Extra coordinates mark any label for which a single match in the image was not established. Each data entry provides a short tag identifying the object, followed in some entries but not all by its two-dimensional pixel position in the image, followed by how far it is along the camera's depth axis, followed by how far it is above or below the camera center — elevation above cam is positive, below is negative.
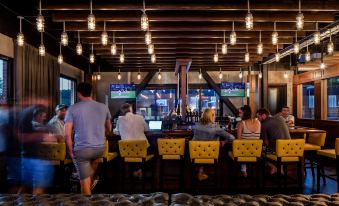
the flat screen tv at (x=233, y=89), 13.28 +0.37
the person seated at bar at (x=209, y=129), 5.76 -0.49
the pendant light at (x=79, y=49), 6.84 +0.99
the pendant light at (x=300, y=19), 4.96 +1.12
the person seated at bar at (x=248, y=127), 5.84 -0.46
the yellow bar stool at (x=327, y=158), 5.50 -0.98
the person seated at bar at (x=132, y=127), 5.93 -0.46
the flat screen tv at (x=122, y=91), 13.28 +0.31
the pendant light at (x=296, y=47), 7.03 +1.03
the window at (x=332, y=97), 11.73 +0.05
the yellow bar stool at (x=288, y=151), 5.53 -0.82
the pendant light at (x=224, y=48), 7.28 +1.05
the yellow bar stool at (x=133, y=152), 5.58 -0.83
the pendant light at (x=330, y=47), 6.30 +0.92
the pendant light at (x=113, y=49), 7.16 +1.02
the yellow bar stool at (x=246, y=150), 5.52 -0.80
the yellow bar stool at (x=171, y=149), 5.63 -0.79
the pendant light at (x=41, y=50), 6.40 +0.89
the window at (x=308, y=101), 13.52 -0.09
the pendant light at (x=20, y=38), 5.63 +0.98
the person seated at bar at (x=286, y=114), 8.16 -0.35
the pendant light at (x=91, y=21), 4.88 +1.08
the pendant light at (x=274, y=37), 6.10 +1.06
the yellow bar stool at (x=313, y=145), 6.78 -0.90
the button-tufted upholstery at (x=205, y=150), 5.49 -0.79
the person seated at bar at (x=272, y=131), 5.88 -0.55
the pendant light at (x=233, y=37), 6.02 +1.05
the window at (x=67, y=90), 11.27 +0.32
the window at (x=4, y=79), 6.65 +0.39
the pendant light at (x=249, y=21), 4.98 +1.10
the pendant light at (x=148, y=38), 6.11 +1.07
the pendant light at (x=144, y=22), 4.92 +1.08
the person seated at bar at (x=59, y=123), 5.58 -0.38
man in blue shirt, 4.01 -0.38
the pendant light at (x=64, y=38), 5.84 +1.01
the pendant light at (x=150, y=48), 7.57 +1.10
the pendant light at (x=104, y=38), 5.94 +1.04
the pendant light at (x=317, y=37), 6.08 +1.06
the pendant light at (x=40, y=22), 5.00 +1.09
